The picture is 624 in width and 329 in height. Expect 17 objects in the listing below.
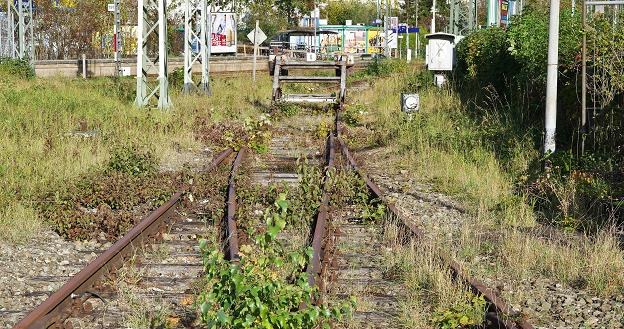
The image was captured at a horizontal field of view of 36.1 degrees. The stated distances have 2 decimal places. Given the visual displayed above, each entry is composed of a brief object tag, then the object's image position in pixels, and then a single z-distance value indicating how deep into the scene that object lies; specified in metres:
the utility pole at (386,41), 62.75
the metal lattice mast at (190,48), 26.59
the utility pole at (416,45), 68.49
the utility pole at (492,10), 37.03
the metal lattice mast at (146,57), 21.66
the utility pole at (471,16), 34.17
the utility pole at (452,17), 36.34
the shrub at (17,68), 34.59
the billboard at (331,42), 71.66
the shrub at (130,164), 13.25
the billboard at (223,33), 56.16
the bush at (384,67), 42.28
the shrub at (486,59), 20.41
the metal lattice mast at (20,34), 35.22
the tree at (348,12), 108.34
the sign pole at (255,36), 38.24
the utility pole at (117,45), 39.05
